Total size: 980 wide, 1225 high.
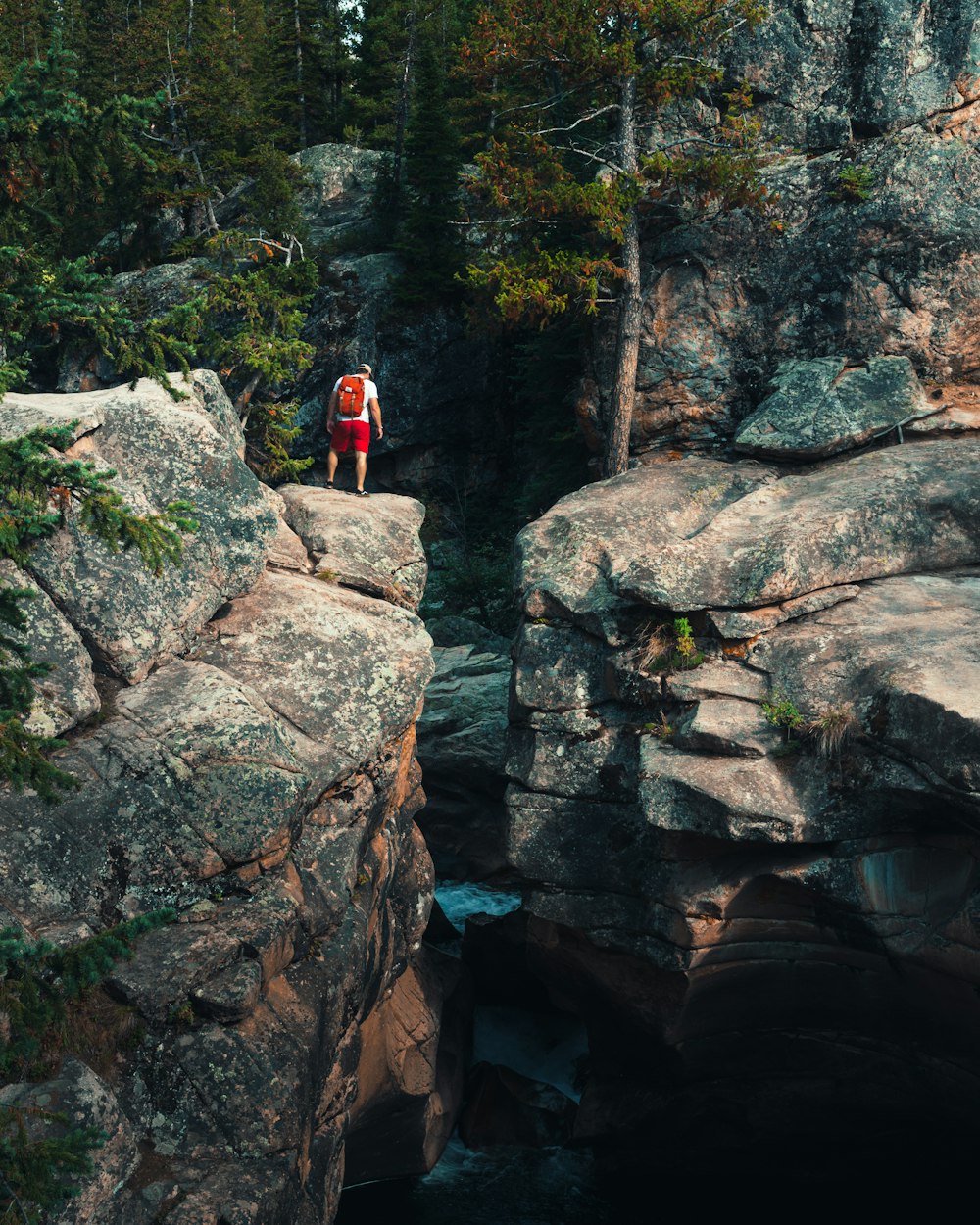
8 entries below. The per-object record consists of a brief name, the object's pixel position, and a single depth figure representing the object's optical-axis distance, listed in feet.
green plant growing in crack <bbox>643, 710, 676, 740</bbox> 56.34
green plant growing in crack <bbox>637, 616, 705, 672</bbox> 57.57
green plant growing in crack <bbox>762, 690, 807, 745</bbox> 52.49
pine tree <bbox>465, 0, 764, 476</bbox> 74.28
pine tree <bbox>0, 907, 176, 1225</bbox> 22.98
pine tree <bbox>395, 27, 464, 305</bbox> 111.04
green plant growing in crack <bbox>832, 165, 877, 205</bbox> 74.48
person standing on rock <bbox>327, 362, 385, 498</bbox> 67.10
